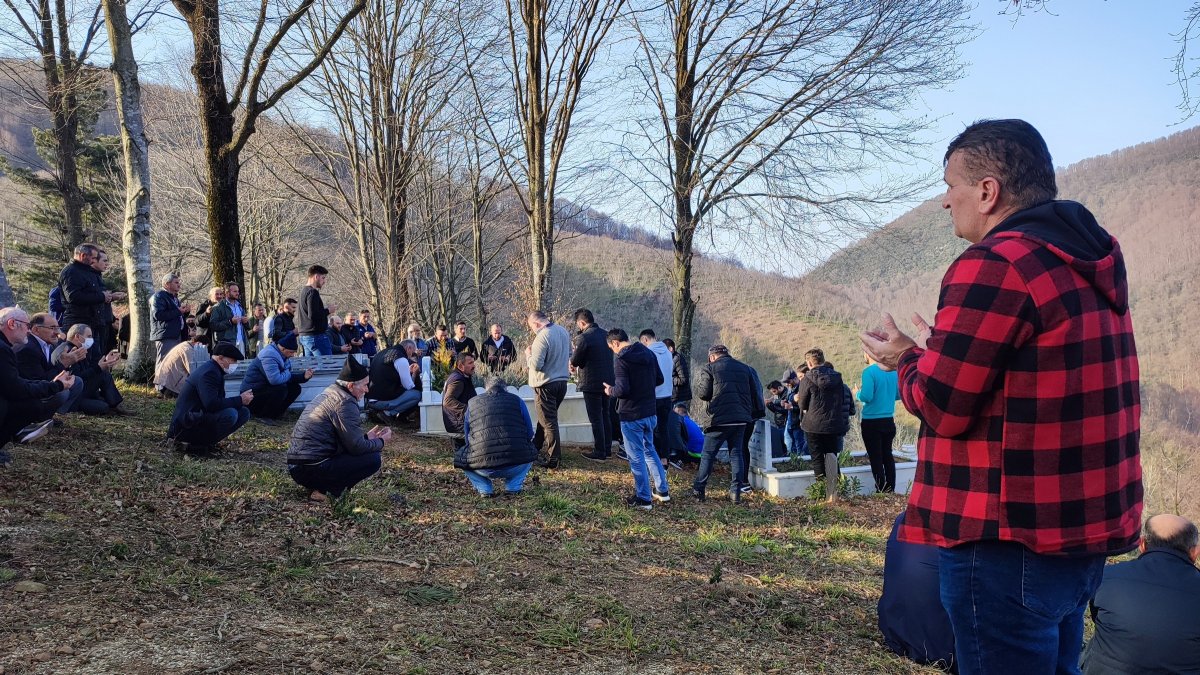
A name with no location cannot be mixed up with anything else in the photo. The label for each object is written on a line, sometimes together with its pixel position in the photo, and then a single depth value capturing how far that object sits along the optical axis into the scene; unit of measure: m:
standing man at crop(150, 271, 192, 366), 10.70
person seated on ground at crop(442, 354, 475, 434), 10.05
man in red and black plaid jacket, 1.85
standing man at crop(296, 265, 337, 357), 12.16
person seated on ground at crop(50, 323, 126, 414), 8.98
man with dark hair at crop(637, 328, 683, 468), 11.41
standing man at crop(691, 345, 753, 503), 9.55
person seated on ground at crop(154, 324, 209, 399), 10.54
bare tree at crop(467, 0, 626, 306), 15.49
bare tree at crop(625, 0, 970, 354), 15.50
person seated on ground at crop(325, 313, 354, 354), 14.09
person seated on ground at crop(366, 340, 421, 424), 11.47
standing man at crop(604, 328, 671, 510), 8.95
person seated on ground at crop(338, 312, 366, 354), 15.06
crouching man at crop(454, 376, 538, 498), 8.25
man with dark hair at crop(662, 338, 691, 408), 12.66
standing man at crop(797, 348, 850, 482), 10.27
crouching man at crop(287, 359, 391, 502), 6.66
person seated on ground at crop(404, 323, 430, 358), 13.17
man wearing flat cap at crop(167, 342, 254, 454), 7.92
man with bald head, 3.68
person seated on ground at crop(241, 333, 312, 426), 10.15
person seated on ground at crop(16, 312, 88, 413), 6.88
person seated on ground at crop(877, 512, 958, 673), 4.39
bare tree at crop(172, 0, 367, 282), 11.50
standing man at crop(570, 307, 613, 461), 10.56
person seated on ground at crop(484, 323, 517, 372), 13.95
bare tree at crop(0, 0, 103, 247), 15.76
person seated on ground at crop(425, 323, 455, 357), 13.49
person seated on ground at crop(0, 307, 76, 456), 6.16
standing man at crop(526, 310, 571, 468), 10.38
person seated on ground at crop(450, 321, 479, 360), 13.92
